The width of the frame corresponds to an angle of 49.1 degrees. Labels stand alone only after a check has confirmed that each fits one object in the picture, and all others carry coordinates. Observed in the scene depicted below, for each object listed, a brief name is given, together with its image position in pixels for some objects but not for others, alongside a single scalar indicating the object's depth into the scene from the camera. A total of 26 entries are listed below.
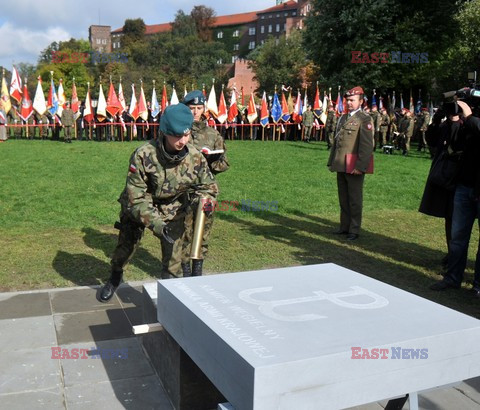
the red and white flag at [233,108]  29.91
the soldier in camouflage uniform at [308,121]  30.35
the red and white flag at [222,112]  29.22
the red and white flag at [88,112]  27.83
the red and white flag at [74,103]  28.13
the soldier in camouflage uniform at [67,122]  26.08
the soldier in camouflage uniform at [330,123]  25.62
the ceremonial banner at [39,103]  27.70
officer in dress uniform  7.96
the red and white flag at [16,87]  27.06
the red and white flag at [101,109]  27.69
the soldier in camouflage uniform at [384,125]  26.43
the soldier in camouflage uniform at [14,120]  28.92
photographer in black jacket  5.59
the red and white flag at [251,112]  30.78
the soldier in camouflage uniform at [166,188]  4.20
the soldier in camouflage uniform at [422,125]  25.38
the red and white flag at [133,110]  28.55
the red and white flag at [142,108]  28.47
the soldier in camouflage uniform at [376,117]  24.62
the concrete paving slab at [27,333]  4.17
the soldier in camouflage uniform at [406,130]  23.38
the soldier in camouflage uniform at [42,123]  28.33
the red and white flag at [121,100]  28.34
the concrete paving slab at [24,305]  4.82
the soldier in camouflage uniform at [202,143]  5.17
